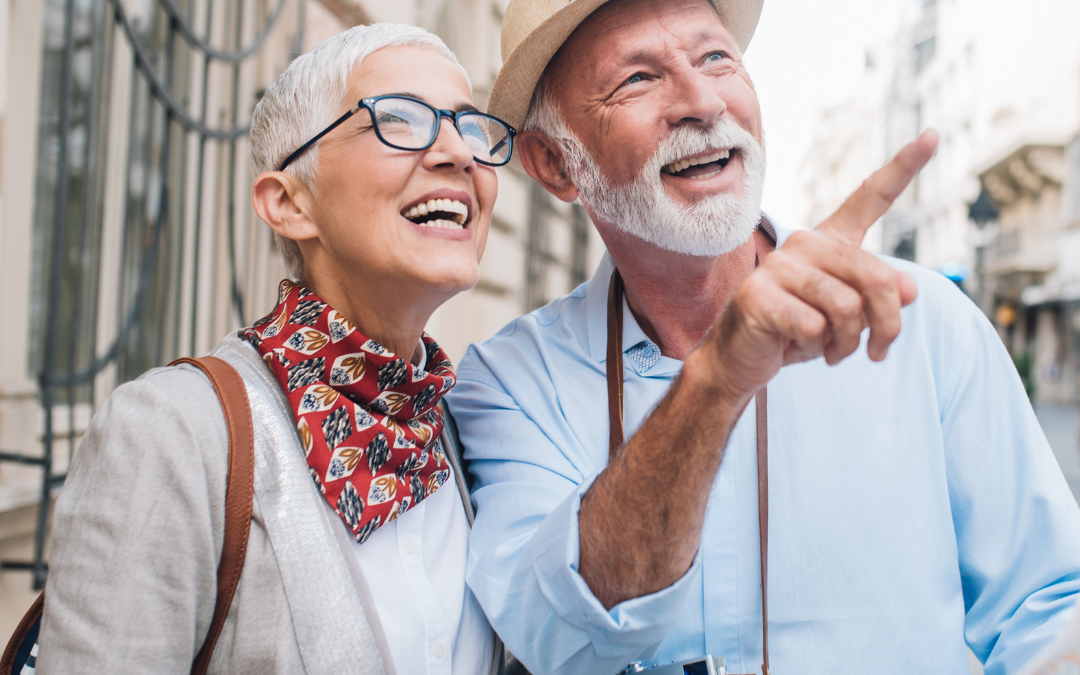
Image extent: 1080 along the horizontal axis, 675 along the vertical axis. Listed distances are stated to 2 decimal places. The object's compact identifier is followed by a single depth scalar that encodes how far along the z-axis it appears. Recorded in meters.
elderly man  1.19
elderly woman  1.23
